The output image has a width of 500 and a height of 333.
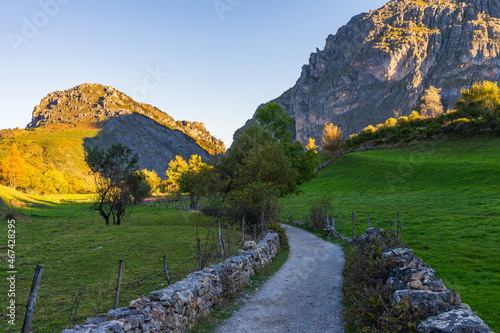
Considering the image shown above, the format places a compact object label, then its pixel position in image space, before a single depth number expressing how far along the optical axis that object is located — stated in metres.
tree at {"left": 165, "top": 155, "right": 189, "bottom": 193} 87.14
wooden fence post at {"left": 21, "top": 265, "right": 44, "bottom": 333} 5.57
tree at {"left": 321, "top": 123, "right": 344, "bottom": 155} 95.94
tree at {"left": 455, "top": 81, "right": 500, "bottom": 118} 67.12
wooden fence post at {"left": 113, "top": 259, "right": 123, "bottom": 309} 8.38
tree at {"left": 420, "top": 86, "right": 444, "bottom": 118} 182.52
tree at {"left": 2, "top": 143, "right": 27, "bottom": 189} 78.81
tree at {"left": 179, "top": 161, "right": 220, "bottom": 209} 36.38
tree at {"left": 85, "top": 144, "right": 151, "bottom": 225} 38.31
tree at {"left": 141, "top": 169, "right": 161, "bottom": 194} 112.27
